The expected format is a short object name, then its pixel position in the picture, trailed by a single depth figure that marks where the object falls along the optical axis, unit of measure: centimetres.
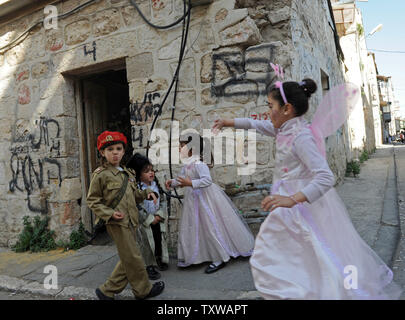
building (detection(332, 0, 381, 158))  914
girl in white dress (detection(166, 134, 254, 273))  305
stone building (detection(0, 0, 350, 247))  339
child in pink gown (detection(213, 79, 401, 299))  163
